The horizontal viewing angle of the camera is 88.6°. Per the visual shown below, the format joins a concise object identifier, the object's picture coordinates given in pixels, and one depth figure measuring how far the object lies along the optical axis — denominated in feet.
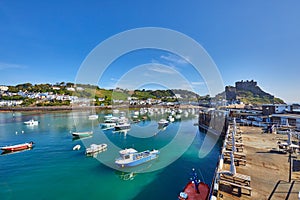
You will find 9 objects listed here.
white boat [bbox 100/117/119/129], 113.47
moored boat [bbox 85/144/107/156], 58.54
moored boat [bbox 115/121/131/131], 102.27
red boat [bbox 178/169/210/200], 27.02
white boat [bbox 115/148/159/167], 45.70
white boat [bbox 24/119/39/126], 117.00
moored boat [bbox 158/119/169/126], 120.50
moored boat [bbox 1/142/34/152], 61.79
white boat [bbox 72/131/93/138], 82.33
